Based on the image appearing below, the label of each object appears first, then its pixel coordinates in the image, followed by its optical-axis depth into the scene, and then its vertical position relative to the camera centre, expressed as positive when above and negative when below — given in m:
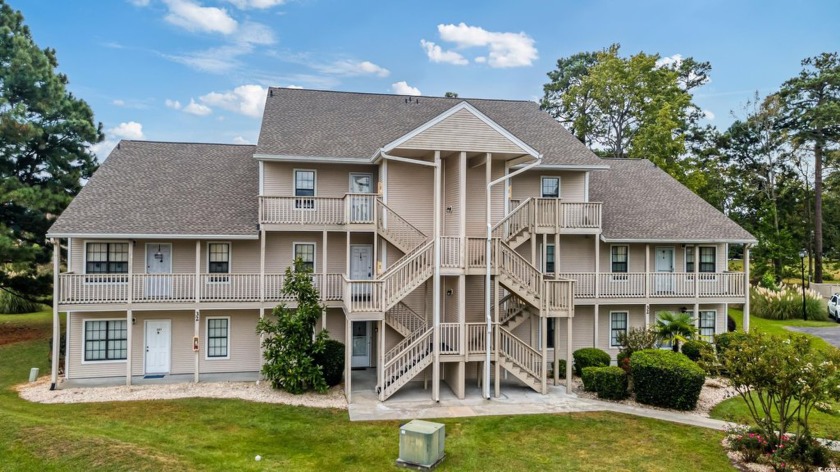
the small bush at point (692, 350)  18.60 -3.81
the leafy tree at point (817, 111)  36.91 +10.32
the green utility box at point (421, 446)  10.70 -4.21
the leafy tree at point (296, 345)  15.81 -3.07
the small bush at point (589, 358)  18.00 -3.89
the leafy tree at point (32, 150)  23.03 +4.75
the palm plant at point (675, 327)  17.67 -2.73
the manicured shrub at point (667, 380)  14.88 -3.87
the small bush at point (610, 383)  15.80 -4.17
